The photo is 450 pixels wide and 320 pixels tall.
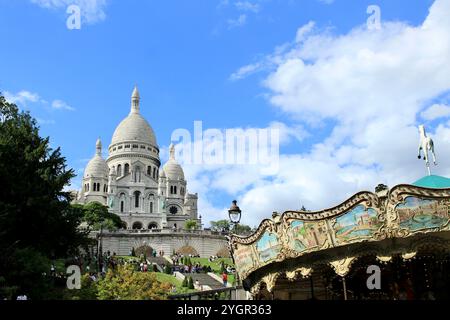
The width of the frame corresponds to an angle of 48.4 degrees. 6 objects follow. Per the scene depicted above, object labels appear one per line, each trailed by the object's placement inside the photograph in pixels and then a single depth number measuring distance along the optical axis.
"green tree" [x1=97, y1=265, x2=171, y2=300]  26.75
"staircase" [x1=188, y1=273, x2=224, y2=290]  35.99
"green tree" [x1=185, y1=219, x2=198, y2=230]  80.57
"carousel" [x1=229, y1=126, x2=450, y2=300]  13.16
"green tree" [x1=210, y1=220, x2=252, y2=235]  96.25
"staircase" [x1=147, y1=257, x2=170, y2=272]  44.71
